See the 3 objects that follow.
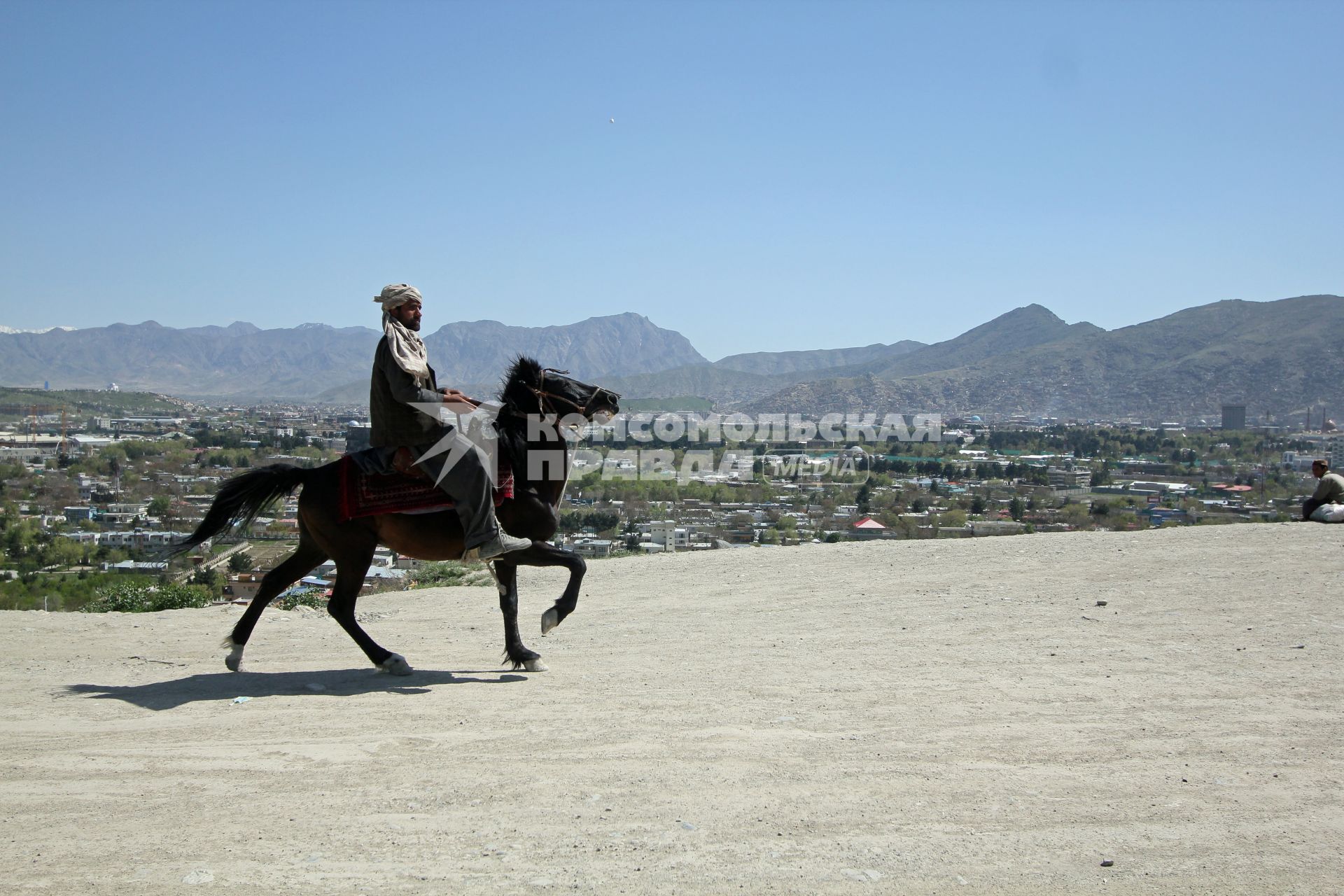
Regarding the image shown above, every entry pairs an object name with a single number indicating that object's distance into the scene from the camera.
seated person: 15.02
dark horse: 7.71
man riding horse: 7.43
